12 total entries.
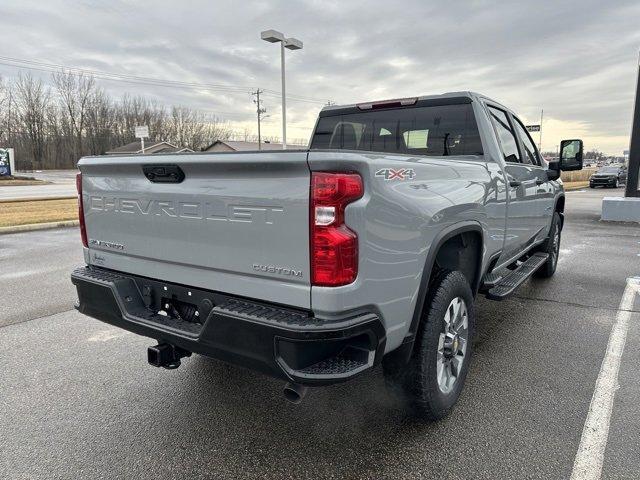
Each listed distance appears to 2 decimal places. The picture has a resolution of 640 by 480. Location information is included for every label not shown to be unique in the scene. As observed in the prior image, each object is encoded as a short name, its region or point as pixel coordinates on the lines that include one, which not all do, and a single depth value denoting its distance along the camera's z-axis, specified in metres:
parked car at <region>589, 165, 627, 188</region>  31.01
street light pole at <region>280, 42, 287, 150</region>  15.82
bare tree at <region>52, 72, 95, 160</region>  69.50
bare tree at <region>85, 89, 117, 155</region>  73.19
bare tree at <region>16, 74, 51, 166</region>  65.06
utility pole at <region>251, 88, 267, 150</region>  53.44
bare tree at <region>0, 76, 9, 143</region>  59.00
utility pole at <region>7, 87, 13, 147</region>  61.92
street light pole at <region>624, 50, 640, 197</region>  12.26
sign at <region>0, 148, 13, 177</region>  42.03
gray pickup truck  1.99
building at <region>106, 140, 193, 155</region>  71.81
